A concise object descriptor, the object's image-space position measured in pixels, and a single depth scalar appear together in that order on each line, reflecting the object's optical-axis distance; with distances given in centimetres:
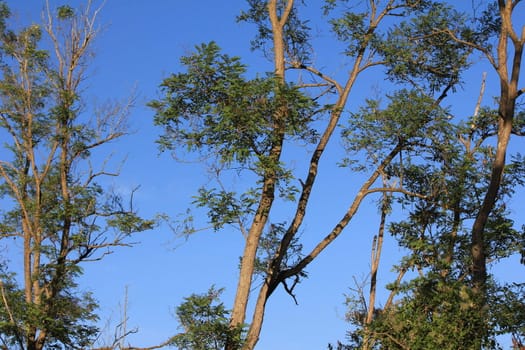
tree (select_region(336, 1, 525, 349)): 1123
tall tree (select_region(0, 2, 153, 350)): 1291
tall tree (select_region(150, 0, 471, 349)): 1134
